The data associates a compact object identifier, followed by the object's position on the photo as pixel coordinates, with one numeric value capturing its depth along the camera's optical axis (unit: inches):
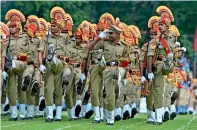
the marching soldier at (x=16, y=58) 884.0
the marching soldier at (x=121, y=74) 841.5
